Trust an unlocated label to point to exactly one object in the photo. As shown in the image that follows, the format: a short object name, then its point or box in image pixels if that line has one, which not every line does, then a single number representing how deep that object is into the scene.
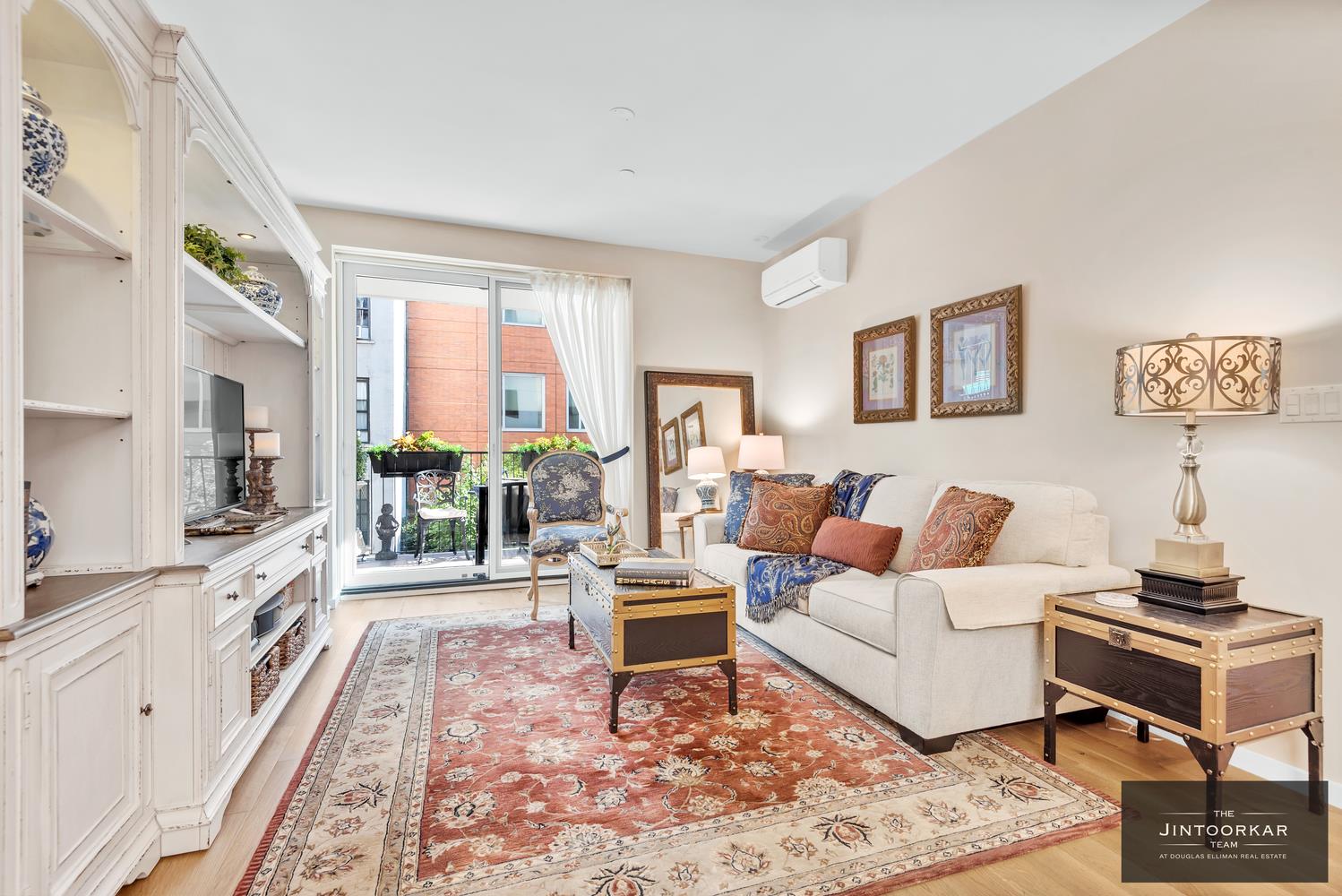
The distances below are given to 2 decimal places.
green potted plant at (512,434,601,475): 4.89
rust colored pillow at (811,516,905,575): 2.94
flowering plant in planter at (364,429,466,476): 4.61
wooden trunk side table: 1.67
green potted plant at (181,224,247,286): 2.34
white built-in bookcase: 1.57
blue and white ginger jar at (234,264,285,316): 2.78
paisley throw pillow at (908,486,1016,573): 2.48
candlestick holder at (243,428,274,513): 2.90
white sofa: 2.13
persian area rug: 1.56
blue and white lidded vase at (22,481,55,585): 1.42
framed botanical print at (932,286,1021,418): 3.06
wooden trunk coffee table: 2.32
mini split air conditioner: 4.23
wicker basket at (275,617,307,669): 2.53
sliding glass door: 4.60
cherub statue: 4.71
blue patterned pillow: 3.78
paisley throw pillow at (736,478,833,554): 3.43
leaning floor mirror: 4.91
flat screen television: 2.26
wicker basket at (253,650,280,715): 2.16
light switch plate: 1.91
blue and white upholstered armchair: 4.16
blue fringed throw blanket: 2.91
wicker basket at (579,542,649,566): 2.82
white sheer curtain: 4.82
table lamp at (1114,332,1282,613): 1.87
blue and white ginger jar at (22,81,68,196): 1.39
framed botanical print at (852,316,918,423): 3.74
